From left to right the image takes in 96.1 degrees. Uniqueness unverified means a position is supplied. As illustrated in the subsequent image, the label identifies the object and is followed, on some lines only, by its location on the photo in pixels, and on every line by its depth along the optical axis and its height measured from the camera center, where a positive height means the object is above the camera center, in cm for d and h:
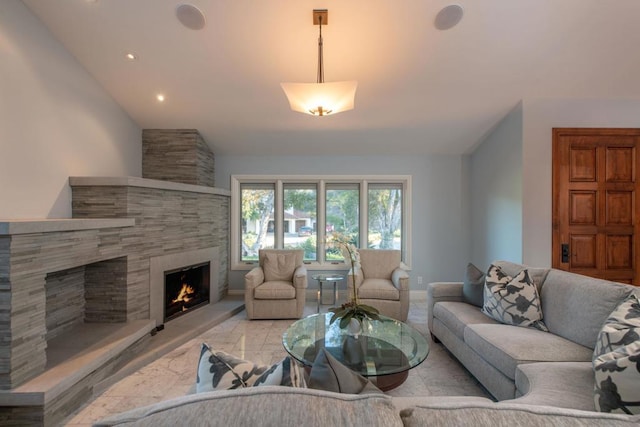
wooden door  347 +18
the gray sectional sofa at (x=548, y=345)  155 -88
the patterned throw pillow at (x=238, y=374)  90 -52
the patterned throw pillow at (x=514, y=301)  229 -69
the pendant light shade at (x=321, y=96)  201 +87
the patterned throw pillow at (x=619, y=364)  124 -69
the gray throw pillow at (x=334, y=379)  94 -54
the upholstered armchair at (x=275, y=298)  372 -105
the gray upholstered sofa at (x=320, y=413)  67 -48
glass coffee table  200 -102
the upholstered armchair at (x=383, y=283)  360 -88
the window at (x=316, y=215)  477 +3
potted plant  229 -79
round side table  406 -90
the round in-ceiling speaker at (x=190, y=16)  250 +178
